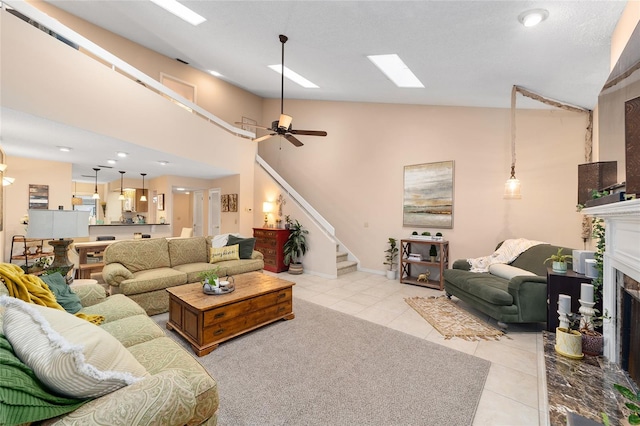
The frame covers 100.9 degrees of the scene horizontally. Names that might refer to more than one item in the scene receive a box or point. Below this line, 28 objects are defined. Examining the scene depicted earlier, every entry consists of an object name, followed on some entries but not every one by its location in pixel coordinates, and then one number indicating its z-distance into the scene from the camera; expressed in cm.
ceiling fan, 374
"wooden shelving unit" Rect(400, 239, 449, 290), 496
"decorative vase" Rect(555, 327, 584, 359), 211
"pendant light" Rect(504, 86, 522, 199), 382
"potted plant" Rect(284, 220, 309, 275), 616
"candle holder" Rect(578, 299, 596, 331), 224
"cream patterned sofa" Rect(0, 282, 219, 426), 103
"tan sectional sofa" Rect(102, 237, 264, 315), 345
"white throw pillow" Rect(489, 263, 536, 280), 349
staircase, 594
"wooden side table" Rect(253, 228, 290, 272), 618
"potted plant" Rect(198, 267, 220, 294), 301
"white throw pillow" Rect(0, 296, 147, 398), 99
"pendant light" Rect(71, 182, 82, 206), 801
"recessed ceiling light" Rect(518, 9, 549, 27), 215
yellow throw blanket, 179
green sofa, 304
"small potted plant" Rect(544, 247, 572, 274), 288
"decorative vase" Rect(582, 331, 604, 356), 211
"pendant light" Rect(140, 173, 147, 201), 819
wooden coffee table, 266
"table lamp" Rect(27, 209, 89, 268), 248
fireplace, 175
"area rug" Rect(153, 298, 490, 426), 185
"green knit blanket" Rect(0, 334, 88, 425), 88
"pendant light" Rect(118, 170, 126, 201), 811
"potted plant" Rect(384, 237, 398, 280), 566
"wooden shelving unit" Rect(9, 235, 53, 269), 536
